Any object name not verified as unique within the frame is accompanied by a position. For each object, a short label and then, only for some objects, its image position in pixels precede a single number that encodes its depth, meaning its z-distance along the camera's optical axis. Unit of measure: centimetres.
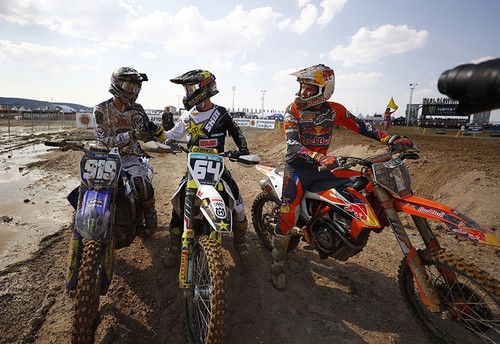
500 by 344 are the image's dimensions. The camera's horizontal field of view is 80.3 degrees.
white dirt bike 231
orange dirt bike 262
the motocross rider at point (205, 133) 370
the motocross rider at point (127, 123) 398
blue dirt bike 240
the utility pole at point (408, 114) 4463
